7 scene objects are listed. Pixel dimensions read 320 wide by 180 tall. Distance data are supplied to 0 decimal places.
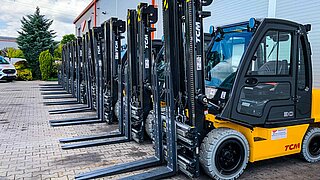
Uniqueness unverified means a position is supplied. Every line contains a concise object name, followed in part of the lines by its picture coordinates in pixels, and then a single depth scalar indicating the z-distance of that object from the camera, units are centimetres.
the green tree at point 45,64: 2381
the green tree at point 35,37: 2678
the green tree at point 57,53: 2843
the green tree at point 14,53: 2750
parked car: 2088
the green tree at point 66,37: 3328
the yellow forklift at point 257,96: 411
